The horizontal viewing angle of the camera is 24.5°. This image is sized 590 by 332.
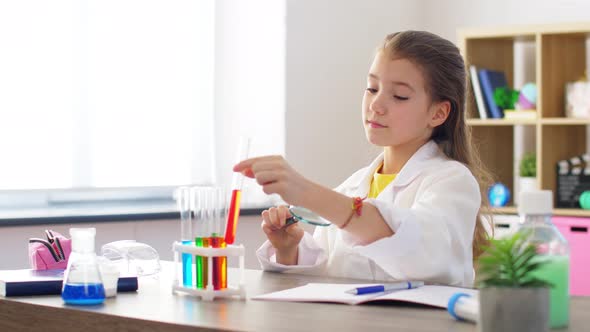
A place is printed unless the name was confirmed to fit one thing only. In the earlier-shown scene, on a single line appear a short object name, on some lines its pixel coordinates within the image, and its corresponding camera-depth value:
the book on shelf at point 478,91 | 4.37
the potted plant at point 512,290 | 1.43
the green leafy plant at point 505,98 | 4.35
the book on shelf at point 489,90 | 4.36
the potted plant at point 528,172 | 4.25
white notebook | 1.81
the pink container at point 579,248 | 3.97
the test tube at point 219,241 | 1.90
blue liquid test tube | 1.93
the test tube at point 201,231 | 1.91
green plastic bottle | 1.58
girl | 2.04
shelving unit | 4.15
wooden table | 1.65
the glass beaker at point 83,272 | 1.83
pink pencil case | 2.15
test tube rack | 1.88
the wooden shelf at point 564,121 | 4.01
